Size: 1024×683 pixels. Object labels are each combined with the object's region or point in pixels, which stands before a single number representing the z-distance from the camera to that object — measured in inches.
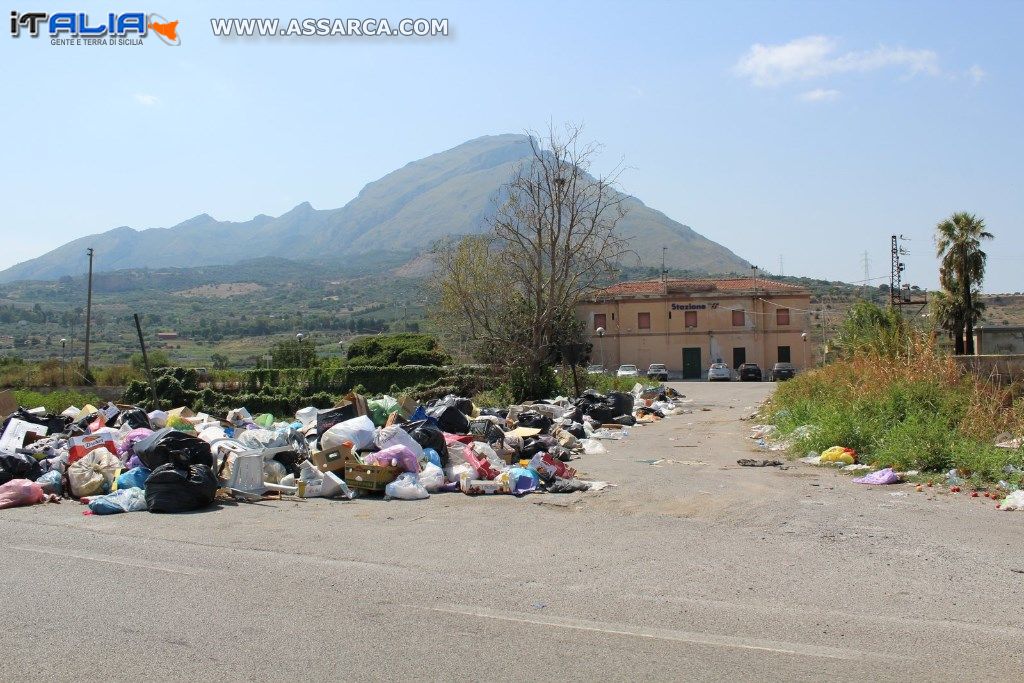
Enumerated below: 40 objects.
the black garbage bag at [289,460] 493.4
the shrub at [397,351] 1843.0
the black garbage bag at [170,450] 442.9
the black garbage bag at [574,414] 747.3
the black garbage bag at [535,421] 669.3
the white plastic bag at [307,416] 619.6
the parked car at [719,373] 2219.5
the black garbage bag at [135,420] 653.3
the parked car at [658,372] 2136.3
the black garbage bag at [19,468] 495.8
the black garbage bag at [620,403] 853.8
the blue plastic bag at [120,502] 415.5
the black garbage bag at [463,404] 752.6
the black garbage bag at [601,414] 813.9
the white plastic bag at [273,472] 476.9
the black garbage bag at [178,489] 415.5
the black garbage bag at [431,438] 500.7
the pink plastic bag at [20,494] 446.9
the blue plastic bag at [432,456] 489.7
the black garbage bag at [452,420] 596.7
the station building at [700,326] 2522.1
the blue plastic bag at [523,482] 451.2
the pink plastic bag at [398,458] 458.6
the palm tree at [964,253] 1511.3
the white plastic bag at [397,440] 476.1
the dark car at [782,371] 2100.1
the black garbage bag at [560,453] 559.5
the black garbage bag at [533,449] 555.8
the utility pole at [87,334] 1802.7
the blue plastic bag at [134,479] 450.6
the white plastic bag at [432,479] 461.0
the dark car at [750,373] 2182.6
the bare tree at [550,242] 1068.5
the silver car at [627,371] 1891.6
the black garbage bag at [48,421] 671.8
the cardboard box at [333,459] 468.8
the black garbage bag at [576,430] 695.1
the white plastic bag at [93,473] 466.0
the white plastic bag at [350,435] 473.4
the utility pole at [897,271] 2085.6
